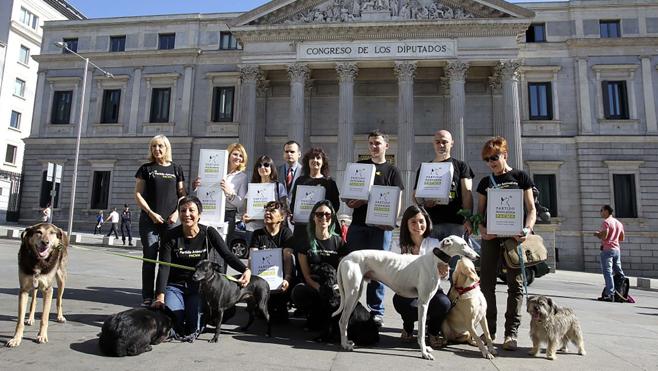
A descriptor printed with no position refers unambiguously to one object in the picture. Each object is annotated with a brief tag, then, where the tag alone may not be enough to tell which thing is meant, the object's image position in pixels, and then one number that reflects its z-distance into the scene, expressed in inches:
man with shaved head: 225.8
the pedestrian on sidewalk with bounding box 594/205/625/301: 430.3
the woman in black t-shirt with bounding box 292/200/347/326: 213.0
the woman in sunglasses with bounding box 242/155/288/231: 262.7
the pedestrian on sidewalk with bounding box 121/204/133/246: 915.7
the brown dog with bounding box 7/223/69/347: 178.4
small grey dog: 181.6
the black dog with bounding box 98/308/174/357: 164.1
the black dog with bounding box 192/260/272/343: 186.1
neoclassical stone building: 986.7
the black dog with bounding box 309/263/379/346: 192.7
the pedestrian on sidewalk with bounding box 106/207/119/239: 1031.0
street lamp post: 887.6
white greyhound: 177.6
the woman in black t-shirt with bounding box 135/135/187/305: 243.9
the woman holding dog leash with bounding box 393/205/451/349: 195.3
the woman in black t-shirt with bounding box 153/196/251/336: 202.2
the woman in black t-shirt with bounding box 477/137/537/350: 200.5
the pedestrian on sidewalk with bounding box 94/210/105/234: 1122.0
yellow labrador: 180.2
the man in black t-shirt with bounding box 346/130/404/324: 239.7
